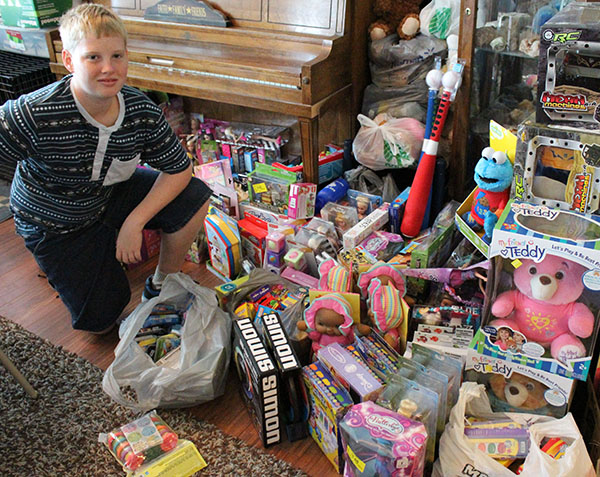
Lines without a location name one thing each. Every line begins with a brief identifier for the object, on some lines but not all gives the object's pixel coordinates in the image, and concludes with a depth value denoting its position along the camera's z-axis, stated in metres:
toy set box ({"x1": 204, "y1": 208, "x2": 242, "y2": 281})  2.32
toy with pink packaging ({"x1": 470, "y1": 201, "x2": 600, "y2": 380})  1.49
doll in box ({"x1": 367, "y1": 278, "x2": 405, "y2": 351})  1.79
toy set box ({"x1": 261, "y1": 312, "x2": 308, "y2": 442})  1.64
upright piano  2.30
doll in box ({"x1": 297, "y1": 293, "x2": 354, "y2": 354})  1.77
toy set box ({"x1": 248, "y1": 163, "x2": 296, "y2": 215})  2.46
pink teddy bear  1.54
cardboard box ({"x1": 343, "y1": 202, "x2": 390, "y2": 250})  2.18
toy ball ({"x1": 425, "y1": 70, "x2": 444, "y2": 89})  2.18
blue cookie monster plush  1.85
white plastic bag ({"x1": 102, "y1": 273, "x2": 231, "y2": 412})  1.74
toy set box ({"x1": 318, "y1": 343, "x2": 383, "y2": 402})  1.55
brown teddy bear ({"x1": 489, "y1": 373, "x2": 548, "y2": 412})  1.64
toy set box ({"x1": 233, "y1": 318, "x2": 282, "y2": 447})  1.60
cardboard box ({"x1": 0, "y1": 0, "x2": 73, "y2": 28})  3.03
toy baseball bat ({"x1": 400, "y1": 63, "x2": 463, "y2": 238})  2.15
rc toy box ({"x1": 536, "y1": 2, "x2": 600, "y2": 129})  1.48
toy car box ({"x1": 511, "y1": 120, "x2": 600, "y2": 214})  1.56
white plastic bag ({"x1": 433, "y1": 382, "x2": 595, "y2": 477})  1.39
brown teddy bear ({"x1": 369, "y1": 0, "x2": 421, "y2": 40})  2.34
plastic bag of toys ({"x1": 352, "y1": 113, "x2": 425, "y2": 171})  2.35
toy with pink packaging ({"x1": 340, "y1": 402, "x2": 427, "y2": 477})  1.37
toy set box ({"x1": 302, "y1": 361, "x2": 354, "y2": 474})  1.53
